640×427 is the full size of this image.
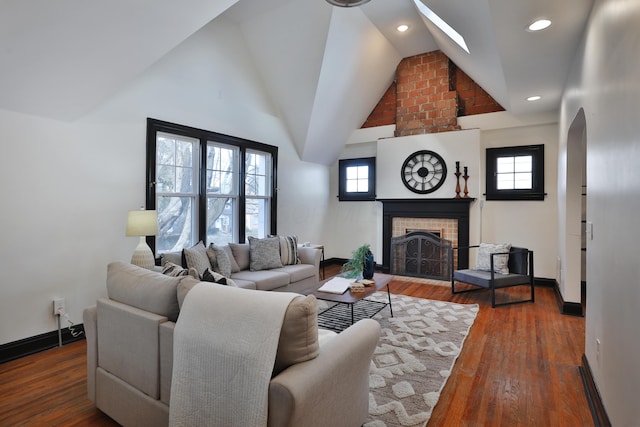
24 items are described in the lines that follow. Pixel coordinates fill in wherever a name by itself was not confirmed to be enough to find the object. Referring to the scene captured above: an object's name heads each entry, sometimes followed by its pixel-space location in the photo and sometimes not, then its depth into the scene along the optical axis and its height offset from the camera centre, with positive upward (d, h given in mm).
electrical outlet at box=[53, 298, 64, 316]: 3092 -878
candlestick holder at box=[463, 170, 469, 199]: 5612 +435
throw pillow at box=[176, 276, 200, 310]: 1761 -410
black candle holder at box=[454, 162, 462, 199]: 5652 +549
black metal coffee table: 3271 -1192
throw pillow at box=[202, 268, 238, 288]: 2127 -435
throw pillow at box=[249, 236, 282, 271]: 4270 -565
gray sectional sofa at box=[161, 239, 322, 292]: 3557 -716
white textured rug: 2125 -1240
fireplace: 5652 -144
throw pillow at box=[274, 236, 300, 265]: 4613 -561
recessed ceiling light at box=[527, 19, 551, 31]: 2572 +1455
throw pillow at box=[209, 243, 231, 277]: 3733 -577
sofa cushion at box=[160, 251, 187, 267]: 3527 -503
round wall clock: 5863 +698
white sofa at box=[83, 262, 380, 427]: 1371 -710
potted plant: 3818 -601
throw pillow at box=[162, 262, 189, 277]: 2316 -426
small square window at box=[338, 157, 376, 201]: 6770 +645
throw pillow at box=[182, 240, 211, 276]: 3480 -510
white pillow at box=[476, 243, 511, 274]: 4559 -664
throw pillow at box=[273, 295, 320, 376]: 1401 -528
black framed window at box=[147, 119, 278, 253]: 4027 +340
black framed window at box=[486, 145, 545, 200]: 5227 +606
